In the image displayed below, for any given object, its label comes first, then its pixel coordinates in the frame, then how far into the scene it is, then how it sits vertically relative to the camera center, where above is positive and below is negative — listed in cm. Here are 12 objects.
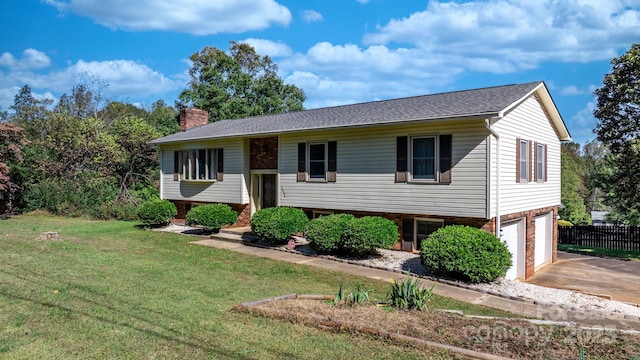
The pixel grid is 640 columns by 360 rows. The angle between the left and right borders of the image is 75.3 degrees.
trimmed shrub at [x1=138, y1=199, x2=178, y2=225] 1811 -148
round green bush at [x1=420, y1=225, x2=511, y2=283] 962 -178
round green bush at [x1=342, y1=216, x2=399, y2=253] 1181 -159
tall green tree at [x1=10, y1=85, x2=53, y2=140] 3073 +599
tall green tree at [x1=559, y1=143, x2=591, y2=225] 3171 -146
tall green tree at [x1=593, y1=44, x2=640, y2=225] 1798 +280
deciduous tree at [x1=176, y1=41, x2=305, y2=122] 3622 +857
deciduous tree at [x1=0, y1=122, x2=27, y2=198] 2062 +144
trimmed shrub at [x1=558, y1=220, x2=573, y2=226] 2908 -299
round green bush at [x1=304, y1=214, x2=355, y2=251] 1237 -156
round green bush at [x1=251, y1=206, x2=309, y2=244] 1373 -147
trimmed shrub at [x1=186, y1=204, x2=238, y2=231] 1627 -146
